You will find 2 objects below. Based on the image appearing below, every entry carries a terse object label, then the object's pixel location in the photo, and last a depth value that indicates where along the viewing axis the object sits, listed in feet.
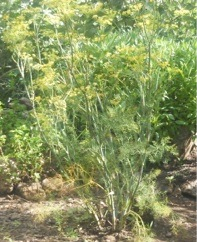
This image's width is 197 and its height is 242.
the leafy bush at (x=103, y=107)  10.57
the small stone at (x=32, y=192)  14.56
